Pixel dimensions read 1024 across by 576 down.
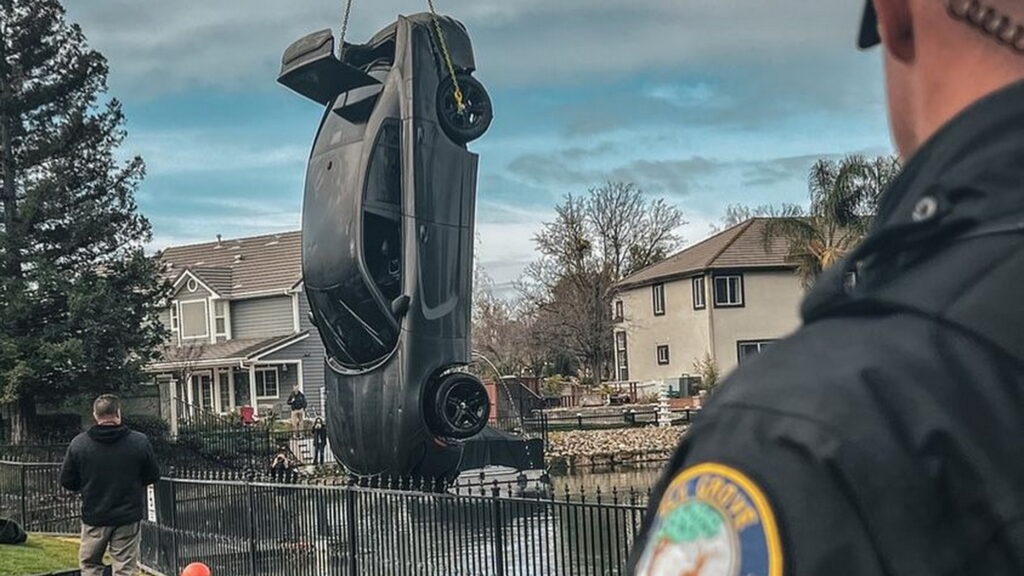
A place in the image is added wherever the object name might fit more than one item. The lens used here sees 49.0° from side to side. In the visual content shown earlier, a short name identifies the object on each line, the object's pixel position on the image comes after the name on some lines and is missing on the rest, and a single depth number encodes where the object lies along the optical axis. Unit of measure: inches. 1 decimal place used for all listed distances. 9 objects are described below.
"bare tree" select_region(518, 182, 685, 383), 2448.3
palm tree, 1491.1
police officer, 40.9
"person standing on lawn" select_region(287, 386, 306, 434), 1391.7
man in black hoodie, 387.2
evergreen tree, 1087.6
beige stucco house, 1987.0
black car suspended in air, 656.4
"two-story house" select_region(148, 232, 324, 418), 1876.2
